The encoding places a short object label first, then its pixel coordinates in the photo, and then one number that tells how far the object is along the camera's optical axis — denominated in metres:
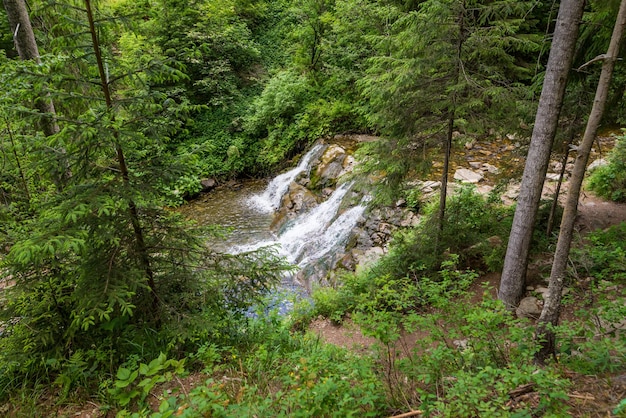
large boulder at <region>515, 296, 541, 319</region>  5.17
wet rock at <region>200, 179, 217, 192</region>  15.50
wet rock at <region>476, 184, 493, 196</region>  9.12
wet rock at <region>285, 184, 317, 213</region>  12.33
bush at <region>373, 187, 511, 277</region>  6.49
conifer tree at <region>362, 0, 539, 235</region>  5.20
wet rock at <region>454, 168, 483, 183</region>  9.93
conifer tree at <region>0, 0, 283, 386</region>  3.13
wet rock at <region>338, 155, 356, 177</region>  12.24
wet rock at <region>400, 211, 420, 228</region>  8.97
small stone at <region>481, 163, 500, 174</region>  10.35
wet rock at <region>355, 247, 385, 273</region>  8.41
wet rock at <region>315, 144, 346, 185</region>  12.45
